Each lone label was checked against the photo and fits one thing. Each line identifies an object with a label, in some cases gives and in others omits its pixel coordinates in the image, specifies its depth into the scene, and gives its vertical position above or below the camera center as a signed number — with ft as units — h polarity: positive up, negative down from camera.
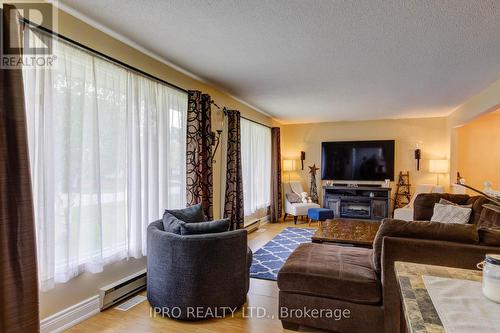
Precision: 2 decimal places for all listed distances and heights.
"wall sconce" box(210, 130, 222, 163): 13.55 +0.98
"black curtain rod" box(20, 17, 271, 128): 6.44 +3.00
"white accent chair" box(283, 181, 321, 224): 20.93 -3.46
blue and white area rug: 11.30 -4.58
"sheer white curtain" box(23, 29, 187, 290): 6.68 +0.01
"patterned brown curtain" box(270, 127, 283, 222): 21.98 -1.16
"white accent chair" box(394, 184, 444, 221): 16.34 -2.98
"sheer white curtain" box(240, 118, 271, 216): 17.92 -0.37
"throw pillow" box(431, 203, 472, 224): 11.19 -2.24
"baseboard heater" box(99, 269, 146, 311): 8.23 -4.03
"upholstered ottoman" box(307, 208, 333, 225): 19.31 -3.78
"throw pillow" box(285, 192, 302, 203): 22.13 -3.04
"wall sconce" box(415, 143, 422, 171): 21.02 +0.40
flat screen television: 22.02 -0.05
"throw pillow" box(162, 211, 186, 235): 7.90 -1.85
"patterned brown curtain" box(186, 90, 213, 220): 11.57 +0.46
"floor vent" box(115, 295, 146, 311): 8.38 -4.40
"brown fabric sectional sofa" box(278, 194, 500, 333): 6.08 -2.87
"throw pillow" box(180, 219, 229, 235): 7.78 -1.91
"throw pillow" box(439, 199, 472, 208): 12.42 -1.91
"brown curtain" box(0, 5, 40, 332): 5.53 -1.09
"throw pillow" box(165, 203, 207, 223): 9.18 -1.84
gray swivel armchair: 7.45 -3.05
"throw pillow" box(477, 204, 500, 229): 9.82 -2.16
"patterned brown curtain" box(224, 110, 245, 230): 14.92 -0.86
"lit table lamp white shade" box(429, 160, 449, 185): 19.93 -0.48
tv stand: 21.09 -3.18
